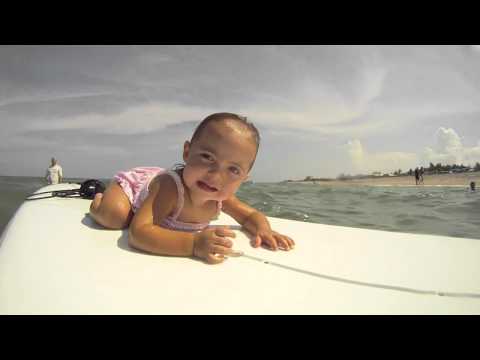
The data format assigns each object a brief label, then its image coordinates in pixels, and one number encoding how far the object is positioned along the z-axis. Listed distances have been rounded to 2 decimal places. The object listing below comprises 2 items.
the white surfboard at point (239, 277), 0.62
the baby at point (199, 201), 0.96
